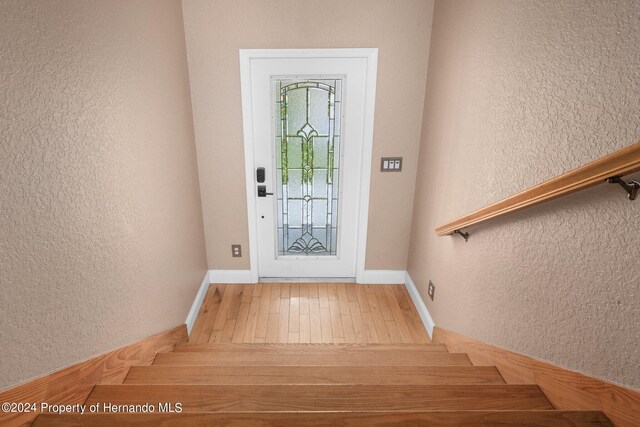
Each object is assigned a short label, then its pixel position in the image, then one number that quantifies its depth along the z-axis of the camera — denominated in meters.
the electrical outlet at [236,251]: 3.79
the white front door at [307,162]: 3.24
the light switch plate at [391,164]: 3.49
